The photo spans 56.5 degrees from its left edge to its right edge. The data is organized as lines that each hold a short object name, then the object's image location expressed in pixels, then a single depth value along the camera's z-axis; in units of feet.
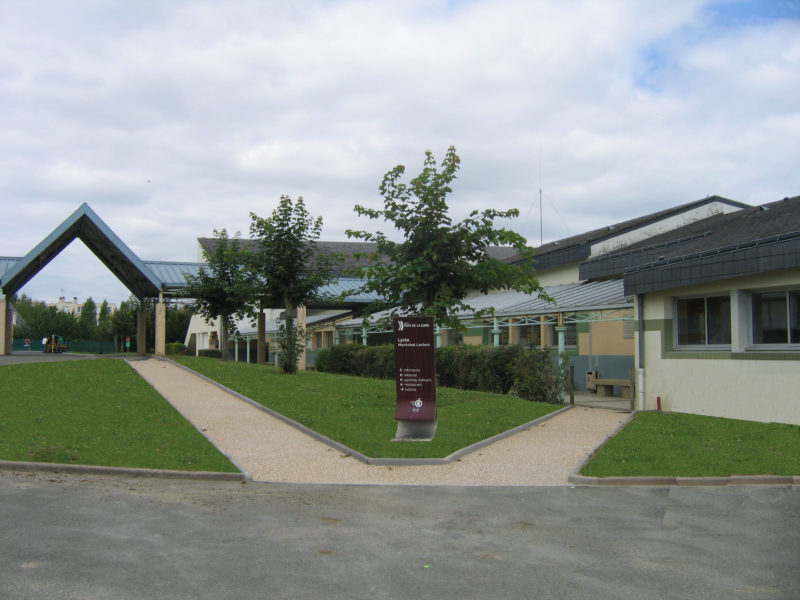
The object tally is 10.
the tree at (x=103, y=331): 242.58
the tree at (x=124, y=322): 204.56
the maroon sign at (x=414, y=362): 40.78
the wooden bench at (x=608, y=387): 71.49
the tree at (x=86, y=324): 244.01
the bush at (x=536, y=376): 59.00
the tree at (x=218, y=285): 95.25
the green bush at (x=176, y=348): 169.00
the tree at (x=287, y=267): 74.54
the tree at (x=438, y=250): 51.55
